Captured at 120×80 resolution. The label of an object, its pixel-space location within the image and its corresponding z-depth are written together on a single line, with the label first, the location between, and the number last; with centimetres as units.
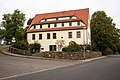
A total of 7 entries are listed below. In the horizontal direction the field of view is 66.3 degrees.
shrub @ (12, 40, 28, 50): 1834
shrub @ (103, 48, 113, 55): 2779
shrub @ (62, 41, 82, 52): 1725
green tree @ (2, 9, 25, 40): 2214
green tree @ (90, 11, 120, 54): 2615
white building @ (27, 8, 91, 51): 2176
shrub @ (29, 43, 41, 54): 2077
